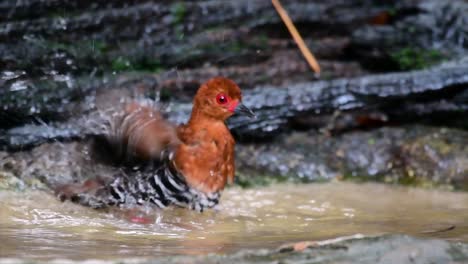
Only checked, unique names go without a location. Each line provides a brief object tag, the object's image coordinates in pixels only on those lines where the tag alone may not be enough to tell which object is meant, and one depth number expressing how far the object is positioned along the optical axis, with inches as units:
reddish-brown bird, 371.6
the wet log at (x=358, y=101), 462.0
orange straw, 480.0
